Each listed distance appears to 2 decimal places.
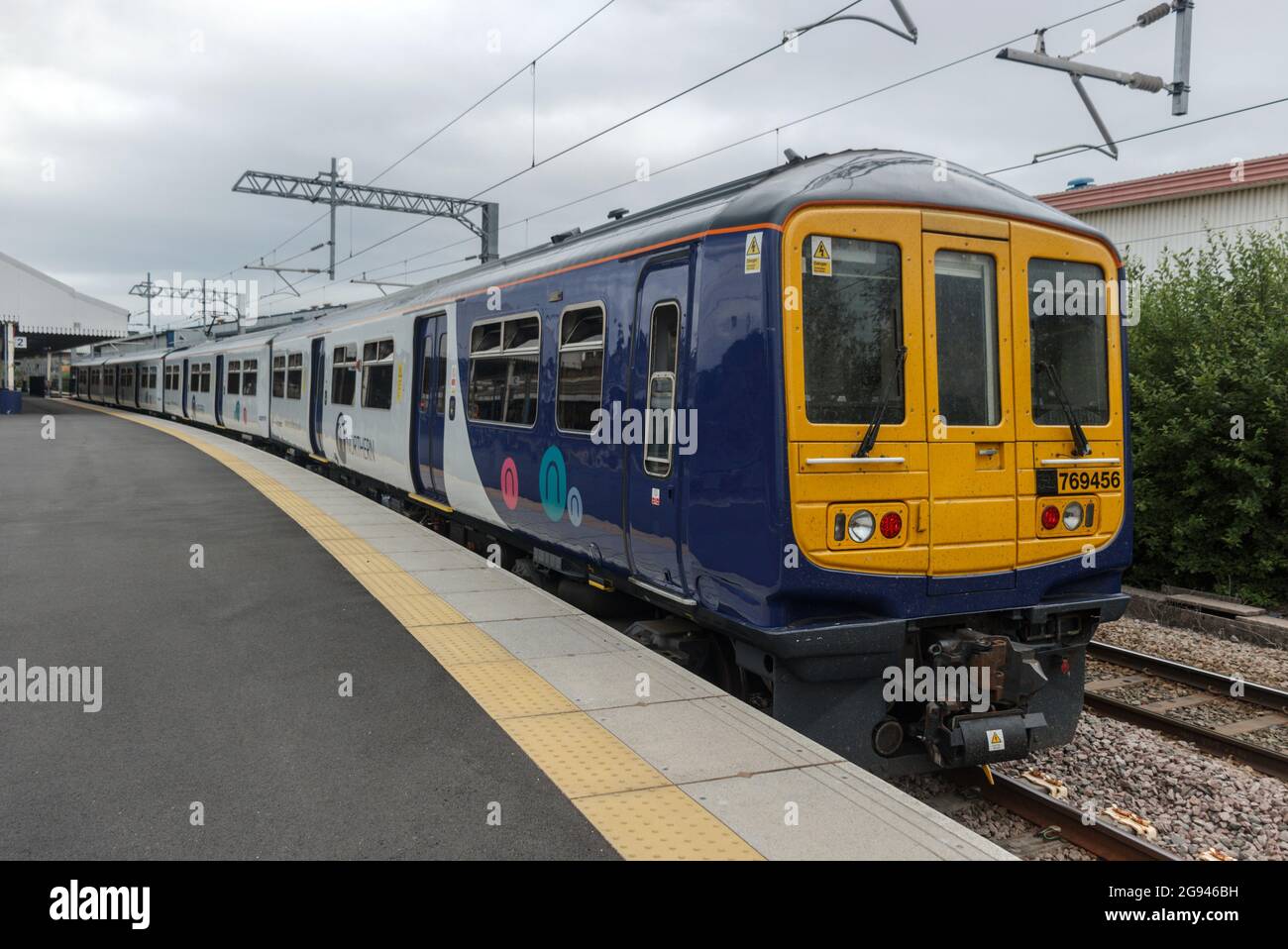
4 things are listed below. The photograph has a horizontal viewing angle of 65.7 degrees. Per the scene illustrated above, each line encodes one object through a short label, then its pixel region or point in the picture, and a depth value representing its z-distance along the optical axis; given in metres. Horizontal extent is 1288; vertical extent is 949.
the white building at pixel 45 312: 46.91
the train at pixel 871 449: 4.89
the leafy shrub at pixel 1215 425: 10.48
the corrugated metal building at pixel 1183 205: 18.28
